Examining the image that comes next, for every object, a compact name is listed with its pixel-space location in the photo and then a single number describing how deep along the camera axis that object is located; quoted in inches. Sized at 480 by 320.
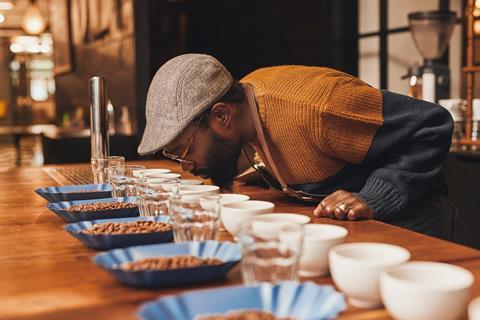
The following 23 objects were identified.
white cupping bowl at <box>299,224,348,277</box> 43.7
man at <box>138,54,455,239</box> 76.0
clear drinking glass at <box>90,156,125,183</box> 93.9
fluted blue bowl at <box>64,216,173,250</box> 51.5
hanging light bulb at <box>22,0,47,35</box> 313.4
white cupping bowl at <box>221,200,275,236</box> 55.1
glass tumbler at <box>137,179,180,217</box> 61.1
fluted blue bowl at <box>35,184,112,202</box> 77.9
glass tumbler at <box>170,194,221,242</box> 49.2
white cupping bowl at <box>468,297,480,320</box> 33.3
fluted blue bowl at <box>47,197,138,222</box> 64.3
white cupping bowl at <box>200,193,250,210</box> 64.0
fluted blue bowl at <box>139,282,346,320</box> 34.0
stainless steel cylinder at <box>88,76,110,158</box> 100.3
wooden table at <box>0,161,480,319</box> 38.5
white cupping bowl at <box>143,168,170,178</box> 86.8
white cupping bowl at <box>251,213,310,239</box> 38.7
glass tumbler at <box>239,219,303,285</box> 38.4
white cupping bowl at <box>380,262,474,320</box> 33.8
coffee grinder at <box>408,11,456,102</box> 158.9
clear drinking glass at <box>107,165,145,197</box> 74.6
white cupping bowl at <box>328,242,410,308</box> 37.8
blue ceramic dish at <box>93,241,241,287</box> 41.3
